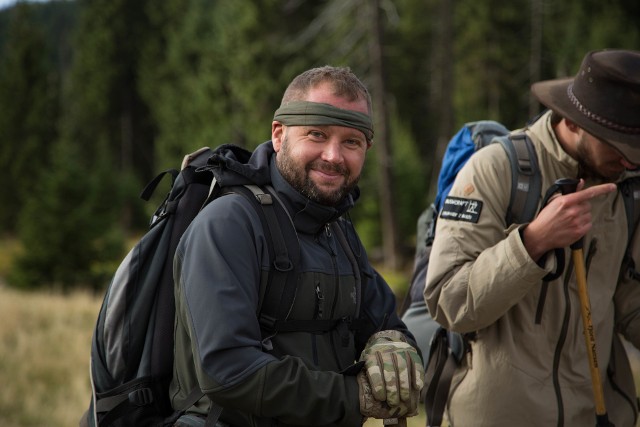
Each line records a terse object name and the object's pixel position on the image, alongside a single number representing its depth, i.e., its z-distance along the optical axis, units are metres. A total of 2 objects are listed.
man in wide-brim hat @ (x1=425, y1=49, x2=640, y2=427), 2.99
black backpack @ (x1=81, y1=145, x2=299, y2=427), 2.37
